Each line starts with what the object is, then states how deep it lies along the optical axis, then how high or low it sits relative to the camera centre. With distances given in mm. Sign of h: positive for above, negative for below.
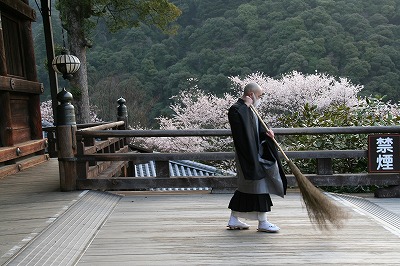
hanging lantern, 12570 +826
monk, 5016 -667
